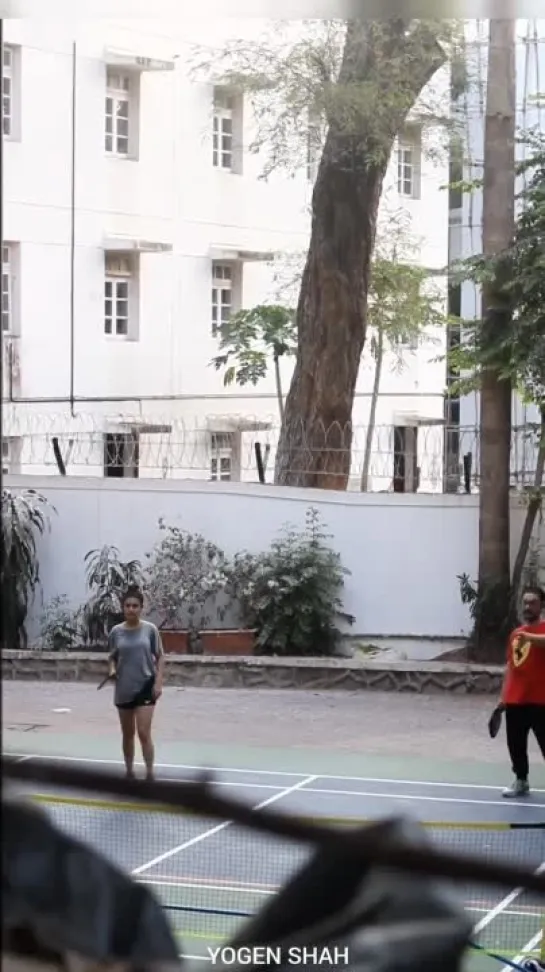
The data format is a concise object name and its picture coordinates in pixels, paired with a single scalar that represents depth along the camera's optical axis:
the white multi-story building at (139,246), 25.47
